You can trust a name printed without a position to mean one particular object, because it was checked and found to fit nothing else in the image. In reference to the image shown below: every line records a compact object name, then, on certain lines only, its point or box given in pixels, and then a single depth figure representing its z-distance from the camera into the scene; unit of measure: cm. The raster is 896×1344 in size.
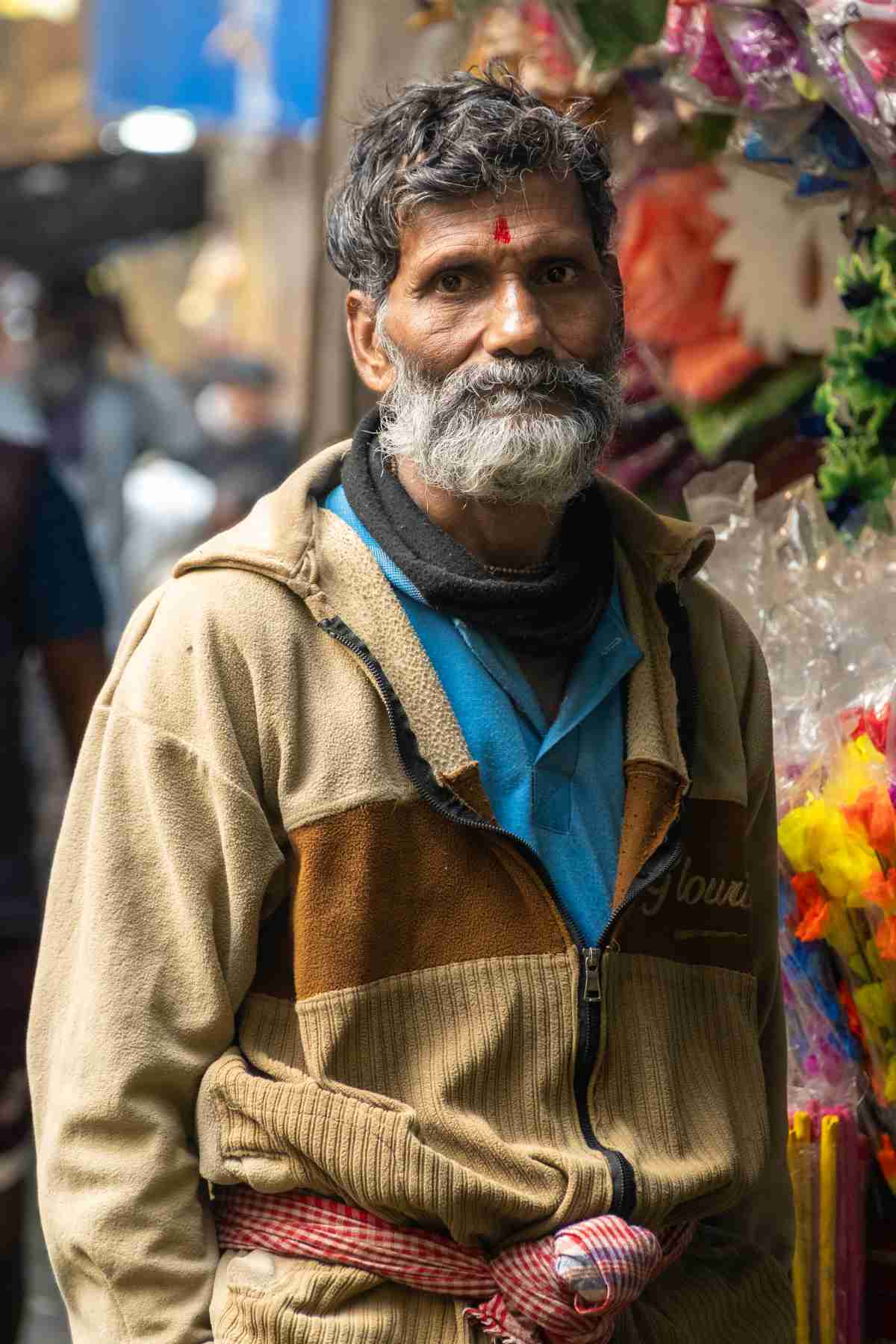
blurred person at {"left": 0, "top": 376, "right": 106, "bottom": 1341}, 750
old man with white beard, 390
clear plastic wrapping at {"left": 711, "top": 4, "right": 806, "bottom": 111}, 549
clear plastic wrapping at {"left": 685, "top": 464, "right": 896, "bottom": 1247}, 492
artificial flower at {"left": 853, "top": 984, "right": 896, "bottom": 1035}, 506
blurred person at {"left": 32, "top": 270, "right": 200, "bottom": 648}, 1483
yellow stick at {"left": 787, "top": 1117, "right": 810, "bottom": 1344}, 533
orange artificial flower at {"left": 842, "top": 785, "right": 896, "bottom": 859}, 483
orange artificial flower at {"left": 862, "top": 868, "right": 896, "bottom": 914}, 476
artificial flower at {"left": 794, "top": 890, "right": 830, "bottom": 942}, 505
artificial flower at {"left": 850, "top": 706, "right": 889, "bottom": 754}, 500
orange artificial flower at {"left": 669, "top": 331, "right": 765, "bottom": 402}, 714
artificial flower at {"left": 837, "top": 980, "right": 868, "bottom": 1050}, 530
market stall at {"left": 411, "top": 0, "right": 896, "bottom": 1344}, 509
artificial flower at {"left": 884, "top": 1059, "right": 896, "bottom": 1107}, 503
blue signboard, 1494
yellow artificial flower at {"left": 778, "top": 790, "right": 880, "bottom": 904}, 483
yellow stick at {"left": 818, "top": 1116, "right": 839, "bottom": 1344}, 529
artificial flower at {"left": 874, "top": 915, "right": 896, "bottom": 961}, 479
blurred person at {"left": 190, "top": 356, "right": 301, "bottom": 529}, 1670
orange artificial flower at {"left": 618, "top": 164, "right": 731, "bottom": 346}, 733
